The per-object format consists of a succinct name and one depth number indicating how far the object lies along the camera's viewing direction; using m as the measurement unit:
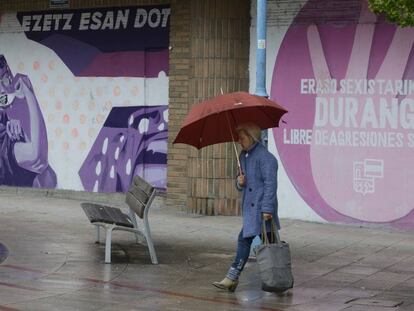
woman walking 16.39
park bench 19.21
